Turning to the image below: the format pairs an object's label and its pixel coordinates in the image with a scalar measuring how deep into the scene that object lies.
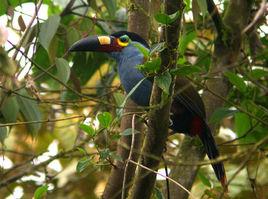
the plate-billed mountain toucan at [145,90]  7.03
